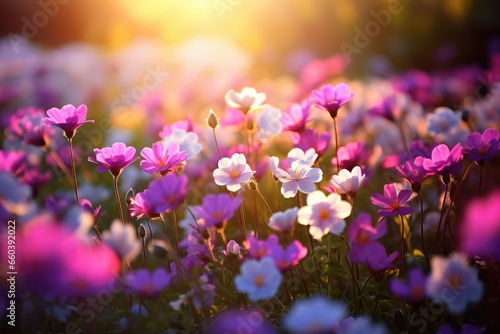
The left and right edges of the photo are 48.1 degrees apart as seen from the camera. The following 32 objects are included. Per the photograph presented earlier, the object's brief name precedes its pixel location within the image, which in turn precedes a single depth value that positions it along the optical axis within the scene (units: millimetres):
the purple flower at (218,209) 1127
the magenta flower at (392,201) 1274
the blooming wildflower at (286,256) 1059
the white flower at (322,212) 1131
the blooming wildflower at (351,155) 1500
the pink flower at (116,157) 1296
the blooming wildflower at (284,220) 1145
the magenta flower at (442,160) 1234
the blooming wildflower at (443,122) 1745
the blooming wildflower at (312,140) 1520
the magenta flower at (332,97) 1469
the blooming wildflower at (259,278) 997
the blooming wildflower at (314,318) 843
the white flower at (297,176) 1252
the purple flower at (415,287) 1013
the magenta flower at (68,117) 1376
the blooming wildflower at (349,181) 1257
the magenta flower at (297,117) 1579
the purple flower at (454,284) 937
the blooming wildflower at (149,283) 1075
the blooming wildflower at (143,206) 1178
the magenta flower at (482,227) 1038
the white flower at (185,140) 1442
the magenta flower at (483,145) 1298
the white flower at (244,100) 1530
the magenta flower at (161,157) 1287
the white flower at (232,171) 1287
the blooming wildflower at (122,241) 1020
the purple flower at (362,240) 1133
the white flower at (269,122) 1562
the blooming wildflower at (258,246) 1100
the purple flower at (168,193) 1137
